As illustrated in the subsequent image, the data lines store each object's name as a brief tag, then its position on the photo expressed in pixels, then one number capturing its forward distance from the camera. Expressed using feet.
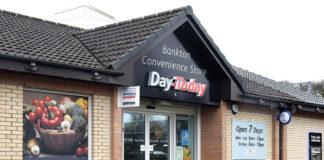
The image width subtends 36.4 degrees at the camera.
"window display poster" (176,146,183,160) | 41.70
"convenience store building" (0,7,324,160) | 28.96
